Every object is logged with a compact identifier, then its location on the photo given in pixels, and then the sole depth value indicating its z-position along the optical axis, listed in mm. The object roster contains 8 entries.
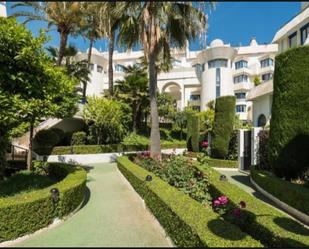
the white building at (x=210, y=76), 43656
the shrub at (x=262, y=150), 14033
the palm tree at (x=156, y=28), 15336
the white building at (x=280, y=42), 21009
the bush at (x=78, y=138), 22969
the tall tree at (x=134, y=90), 27578
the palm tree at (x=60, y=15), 20531
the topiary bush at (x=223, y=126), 18969
